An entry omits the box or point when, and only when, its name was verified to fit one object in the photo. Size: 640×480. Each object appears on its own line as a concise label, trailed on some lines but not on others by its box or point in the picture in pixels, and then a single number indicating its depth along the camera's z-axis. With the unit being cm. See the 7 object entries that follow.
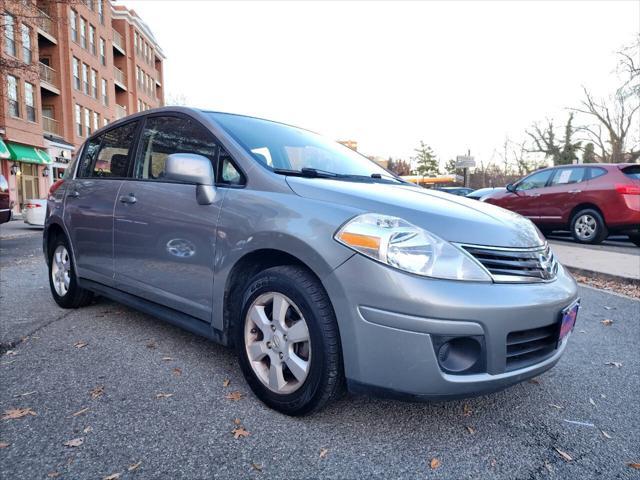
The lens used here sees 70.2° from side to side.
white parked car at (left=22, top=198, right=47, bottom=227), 1438
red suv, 870
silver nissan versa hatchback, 191
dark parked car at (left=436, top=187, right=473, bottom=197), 2266
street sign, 1692
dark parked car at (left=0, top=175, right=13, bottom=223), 900
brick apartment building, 2327
